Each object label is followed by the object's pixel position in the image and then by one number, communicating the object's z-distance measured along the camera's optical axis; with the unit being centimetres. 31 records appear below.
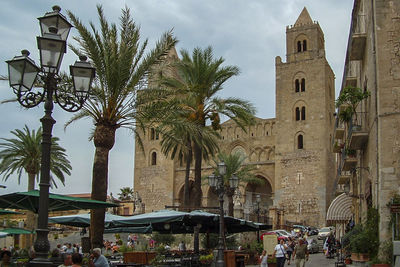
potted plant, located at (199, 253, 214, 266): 1769
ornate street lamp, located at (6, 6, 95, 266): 723
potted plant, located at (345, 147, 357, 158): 1830
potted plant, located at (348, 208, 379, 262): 1416
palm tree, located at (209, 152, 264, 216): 3808
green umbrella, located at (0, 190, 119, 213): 1005
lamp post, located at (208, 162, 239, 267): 1548
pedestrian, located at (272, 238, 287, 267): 1608
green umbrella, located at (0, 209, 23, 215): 1316
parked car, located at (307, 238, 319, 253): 2929
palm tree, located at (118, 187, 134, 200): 5922
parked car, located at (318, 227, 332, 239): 3384
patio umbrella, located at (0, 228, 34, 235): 1884
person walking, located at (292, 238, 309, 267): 1606
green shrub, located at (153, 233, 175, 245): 3091
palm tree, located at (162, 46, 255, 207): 2428
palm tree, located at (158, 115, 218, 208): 2330
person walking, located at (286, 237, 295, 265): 2355
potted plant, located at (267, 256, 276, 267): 1838
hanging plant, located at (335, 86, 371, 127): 1573
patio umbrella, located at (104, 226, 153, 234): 1606
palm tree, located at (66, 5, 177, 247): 1452
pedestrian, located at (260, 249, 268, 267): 1541
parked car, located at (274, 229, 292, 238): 3177
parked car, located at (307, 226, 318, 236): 3916
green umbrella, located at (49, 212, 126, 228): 1570
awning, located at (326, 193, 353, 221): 2383
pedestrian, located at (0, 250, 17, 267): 903
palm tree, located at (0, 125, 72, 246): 2988
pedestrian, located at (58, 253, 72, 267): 720
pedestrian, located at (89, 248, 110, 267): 849
